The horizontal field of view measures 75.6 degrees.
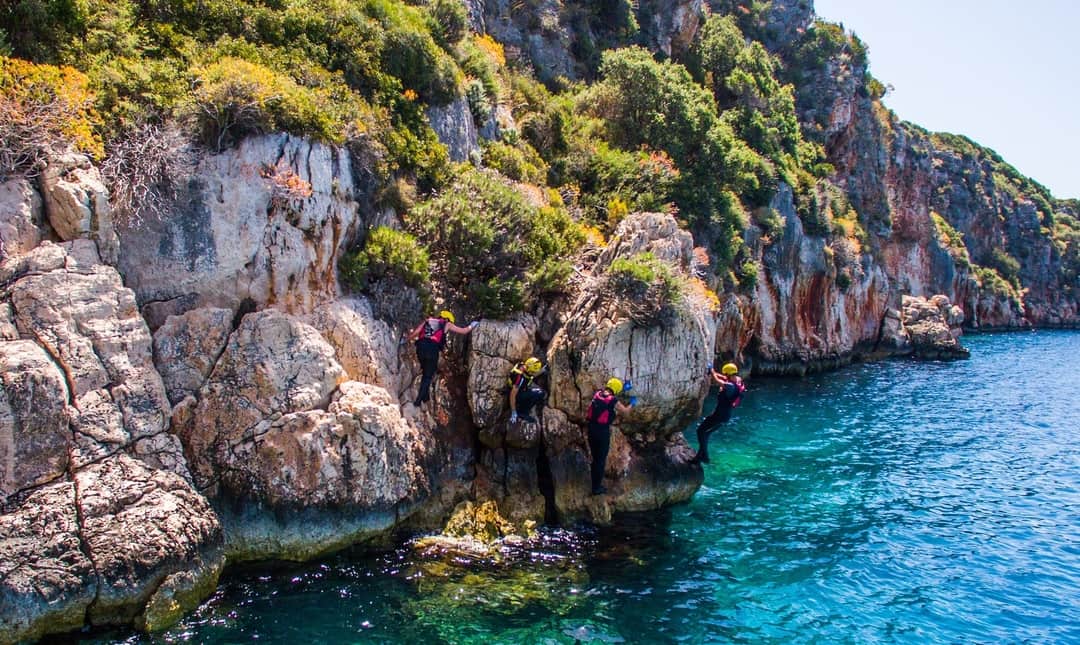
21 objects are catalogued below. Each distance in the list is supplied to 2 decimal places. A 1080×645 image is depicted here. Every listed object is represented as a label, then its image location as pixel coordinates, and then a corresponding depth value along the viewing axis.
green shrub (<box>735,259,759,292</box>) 32.03
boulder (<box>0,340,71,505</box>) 10.09
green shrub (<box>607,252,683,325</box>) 15.85
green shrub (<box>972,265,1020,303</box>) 70.81
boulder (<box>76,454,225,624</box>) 10.27
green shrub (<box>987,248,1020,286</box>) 76.81
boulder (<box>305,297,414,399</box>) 14.15
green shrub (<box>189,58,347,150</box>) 13.81
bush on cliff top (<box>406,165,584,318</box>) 16.39
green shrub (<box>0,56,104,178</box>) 11.36
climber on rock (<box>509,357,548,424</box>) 15.11
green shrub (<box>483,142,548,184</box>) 21.95
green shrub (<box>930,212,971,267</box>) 66.19
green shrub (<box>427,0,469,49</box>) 22.19
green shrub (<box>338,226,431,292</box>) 15.16
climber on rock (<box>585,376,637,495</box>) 14.74
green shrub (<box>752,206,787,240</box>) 34.56
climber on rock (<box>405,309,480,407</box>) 14.70
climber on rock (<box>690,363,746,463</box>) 16.94
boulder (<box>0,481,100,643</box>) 9.60
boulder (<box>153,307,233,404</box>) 12.40
